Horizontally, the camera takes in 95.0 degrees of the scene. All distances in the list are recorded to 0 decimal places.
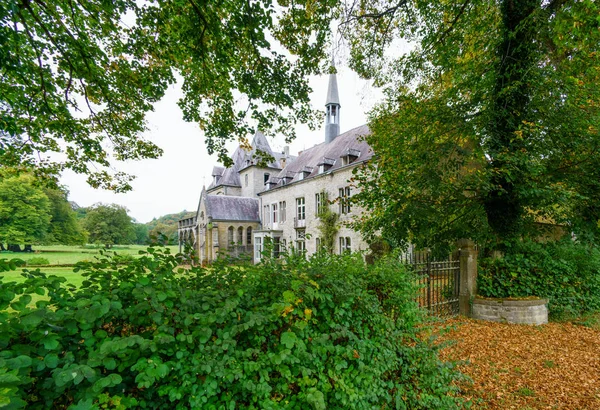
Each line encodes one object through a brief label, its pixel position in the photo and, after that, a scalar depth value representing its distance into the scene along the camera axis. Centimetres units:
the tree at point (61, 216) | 3781
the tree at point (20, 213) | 2983
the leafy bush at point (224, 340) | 179
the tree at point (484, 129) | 588
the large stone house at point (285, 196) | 2203
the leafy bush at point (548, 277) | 748
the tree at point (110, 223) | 4834
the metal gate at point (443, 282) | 707
